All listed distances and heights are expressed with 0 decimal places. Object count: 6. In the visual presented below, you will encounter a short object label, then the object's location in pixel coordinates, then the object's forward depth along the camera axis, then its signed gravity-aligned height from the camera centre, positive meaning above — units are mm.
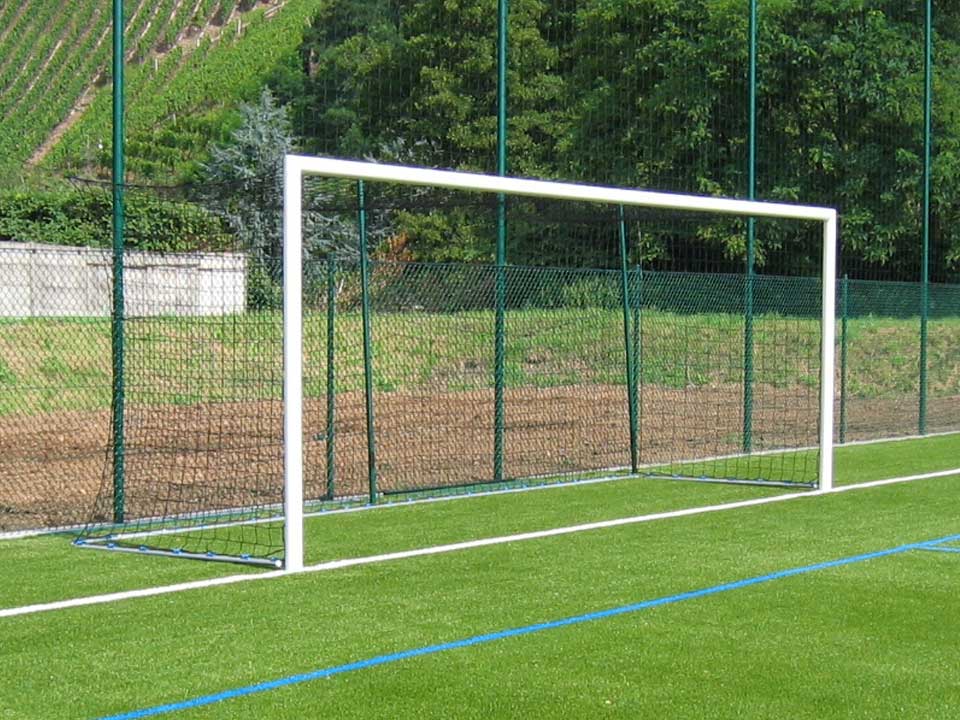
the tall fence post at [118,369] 10242 -397
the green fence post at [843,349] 16734 -414
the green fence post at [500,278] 13039 +343
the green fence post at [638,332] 14555 -182
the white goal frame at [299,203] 8156 +780
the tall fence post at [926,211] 18547 +1364
